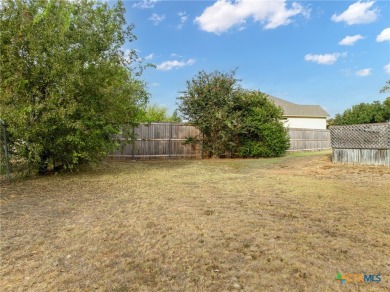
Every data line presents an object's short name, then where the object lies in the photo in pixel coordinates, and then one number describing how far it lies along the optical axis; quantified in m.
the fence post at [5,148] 6.21
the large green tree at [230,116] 13.52
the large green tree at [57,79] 6.27
